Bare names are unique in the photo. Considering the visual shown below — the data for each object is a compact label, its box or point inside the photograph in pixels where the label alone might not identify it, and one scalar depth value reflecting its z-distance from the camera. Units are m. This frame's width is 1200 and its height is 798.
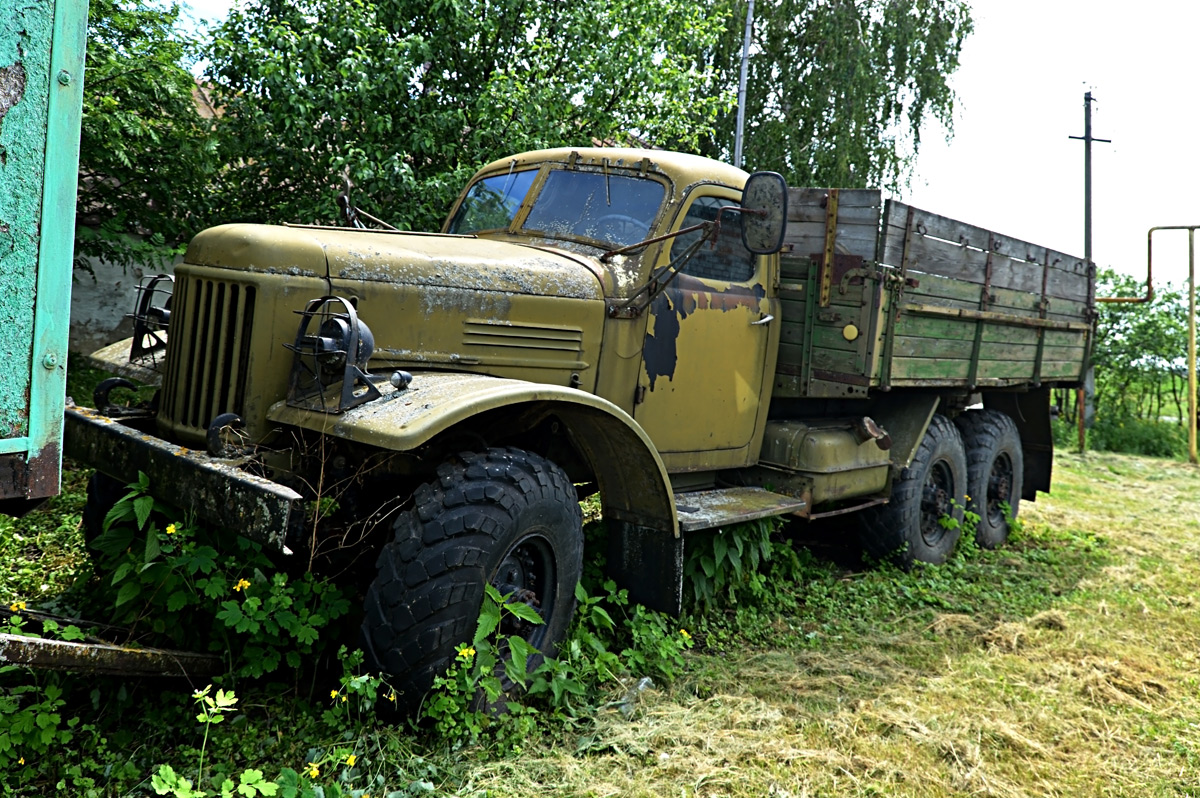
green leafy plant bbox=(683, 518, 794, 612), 4.46
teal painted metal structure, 1.96
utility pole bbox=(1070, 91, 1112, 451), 17.89
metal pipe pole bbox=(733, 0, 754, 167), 13.27
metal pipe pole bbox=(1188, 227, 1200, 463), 13.90
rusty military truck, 2.92
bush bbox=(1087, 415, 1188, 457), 14.59
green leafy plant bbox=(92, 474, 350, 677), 2.96
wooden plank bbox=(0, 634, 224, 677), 2.38
